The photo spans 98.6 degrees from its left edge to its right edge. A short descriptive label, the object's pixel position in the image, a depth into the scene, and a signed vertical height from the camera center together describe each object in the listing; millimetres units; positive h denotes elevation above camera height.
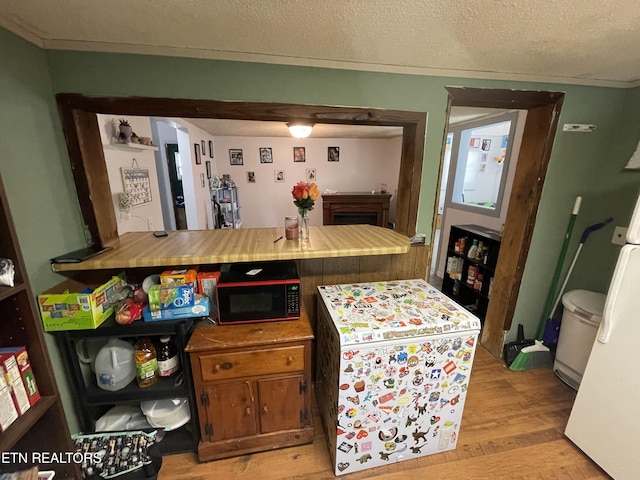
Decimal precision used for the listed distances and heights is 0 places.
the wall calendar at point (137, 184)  1983 -126
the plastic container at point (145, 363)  1398 -971
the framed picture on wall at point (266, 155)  5380 +269
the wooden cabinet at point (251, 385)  1356 -1085
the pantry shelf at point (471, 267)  2574 -945
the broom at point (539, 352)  2137 -1378
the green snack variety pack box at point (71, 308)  1202 -613
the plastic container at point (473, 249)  2713 -744
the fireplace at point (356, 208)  5371 -723
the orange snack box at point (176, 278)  1387 -545
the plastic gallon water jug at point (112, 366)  1408 -995
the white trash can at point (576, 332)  1837 -1071
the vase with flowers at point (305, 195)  1521 -137
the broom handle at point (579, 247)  1927 -527
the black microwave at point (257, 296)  1410 -646
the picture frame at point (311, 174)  5626 -86
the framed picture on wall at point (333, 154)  5586 +316
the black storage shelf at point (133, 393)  1396 -1119
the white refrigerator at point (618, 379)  1279 -992
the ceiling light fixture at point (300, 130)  3046 +441
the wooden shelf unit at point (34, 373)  830 -688
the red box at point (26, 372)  880 -662
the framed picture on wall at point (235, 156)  5281 +236
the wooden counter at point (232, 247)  1329 -415
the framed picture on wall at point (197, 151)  3810 +234
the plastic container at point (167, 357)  1444 -974
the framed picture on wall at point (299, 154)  5492 +302
